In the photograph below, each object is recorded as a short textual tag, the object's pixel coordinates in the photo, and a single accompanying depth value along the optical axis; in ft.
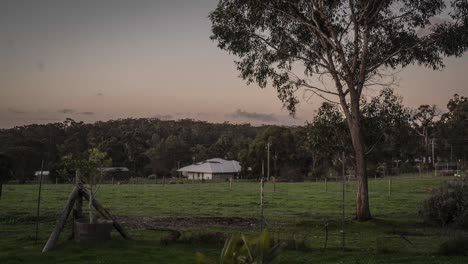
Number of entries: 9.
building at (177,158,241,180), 322.75
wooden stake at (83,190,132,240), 55.71
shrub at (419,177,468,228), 73.31
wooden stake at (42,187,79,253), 50.39
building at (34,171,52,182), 268.00
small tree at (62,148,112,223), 53.83
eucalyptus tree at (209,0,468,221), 85.81
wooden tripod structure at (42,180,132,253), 51.93
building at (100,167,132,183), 276.82
